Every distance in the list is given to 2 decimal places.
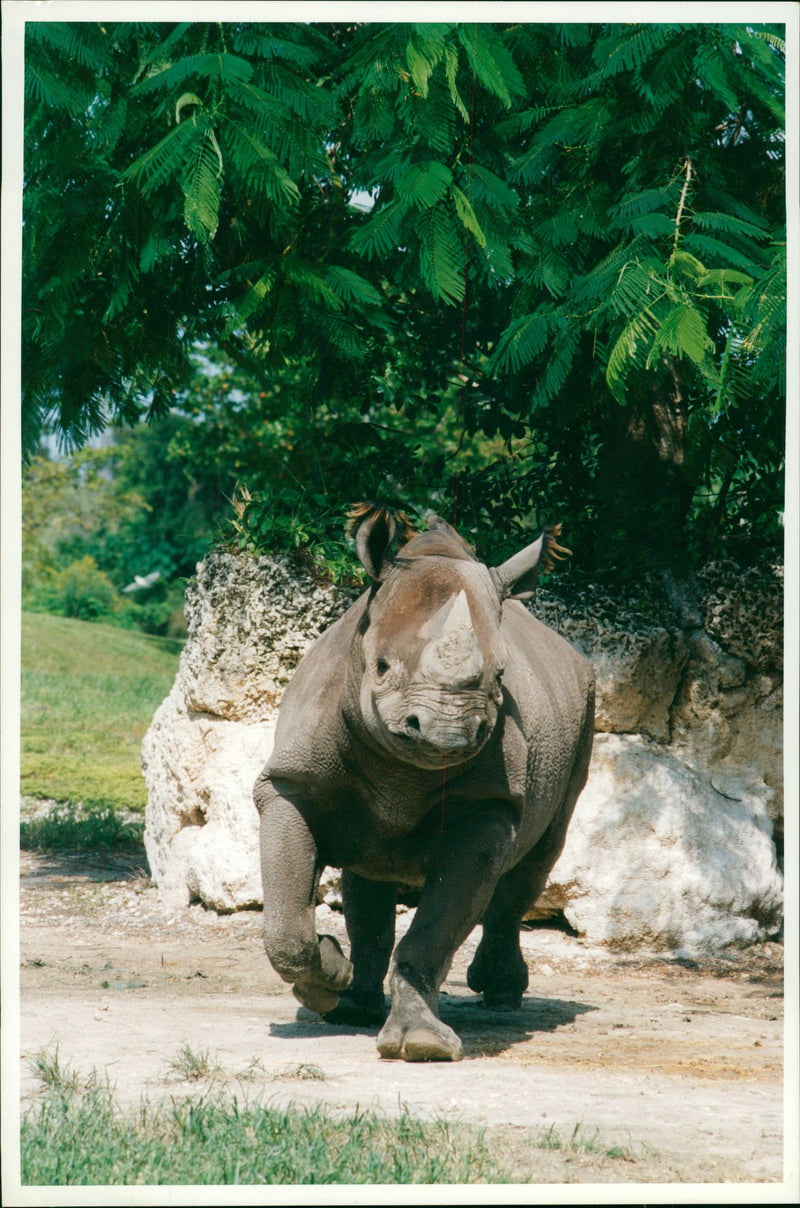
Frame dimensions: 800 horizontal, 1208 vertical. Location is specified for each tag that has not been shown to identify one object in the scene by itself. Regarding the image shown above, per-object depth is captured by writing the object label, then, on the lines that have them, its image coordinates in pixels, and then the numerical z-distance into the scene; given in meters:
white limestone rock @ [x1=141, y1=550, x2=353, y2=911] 18.47
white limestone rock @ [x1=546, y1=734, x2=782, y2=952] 17.50
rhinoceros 10.23
